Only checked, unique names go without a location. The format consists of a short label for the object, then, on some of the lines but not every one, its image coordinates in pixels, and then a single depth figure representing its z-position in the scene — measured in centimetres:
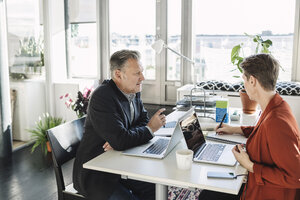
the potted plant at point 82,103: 392
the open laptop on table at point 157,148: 176
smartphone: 147
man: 183
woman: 142
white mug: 155
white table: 142
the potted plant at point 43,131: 406
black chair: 191
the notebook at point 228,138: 204
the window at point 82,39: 498
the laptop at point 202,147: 170
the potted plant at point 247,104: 275
